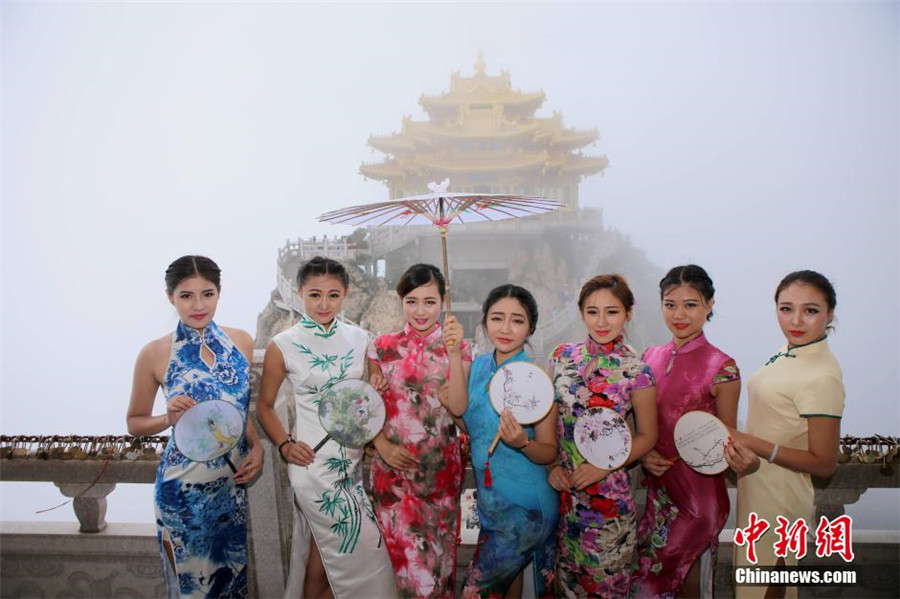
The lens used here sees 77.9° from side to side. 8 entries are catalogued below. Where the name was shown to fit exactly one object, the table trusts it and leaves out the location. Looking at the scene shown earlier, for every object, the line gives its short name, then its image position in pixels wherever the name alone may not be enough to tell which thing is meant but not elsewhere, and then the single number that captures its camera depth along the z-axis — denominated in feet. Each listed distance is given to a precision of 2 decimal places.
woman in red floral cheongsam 7.38
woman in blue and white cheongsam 7.15
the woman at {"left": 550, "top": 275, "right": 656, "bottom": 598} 6.91
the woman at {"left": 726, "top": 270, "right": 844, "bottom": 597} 6.94
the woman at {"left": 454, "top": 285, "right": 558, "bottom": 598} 7.02
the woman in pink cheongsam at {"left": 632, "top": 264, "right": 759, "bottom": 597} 7.20
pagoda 82.33
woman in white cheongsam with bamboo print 7.44
